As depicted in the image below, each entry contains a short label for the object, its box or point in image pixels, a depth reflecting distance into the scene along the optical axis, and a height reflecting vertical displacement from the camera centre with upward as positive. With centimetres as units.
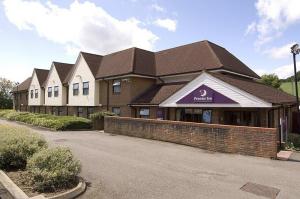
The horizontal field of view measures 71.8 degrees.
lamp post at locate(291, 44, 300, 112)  1781 +475
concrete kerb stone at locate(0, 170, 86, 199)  499 -216
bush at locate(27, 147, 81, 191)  538 -174
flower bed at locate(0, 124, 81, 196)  540 -174
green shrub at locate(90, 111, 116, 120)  1929 -86
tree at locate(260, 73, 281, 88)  4121 +531
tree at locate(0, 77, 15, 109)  5202 +327
